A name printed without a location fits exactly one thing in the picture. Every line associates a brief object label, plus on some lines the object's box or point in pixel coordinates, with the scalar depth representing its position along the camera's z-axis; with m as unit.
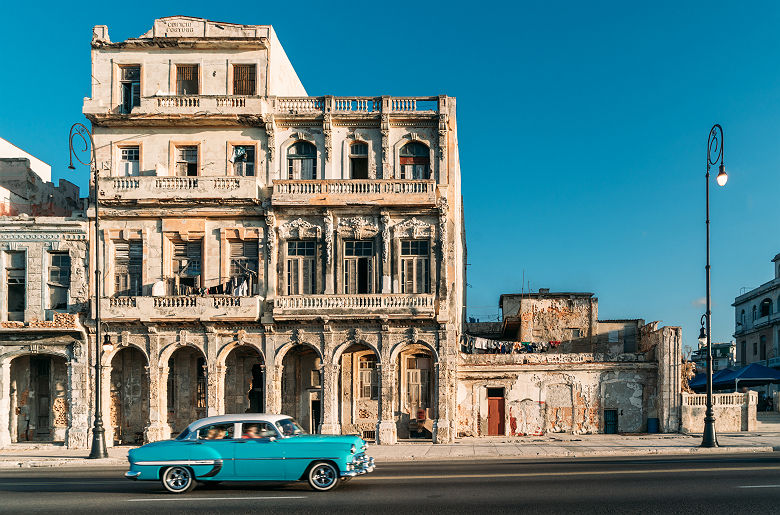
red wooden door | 34.75
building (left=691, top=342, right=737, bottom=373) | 101.61
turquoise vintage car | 15.98
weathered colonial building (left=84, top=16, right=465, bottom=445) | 32.12
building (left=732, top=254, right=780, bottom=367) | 68.50
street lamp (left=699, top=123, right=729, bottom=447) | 25.73
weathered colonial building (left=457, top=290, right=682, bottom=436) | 34.50
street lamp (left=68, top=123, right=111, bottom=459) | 26.36
